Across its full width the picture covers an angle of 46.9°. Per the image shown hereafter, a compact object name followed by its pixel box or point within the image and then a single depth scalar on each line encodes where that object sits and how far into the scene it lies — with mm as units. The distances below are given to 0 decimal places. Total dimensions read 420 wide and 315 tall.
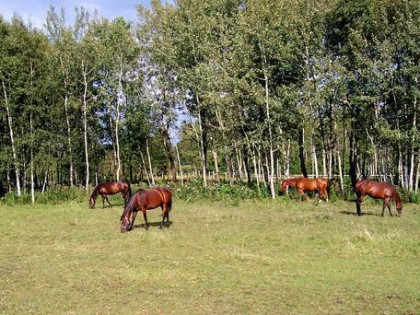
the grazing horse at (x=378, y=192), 21000
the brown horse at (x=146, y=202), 17859
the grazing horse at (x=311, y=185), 26719
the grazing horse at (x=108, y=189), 27069
